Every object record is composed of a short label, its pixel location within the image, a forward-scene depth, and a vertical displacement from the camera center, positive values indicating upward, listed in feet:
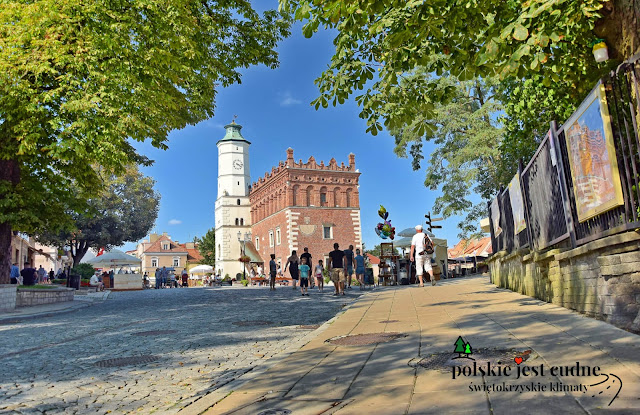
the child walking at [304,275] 53.83 +0.17
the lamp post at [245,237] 205.87 +18.63
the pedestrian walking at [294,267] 63.87 +1.38
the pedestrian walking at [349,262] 62.21 +1.63
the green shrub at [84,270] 110.88 +4.29
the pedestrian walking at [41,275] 108.54 +3.55
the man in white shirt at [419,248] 41.50 +2.02
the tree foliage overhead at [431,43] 14.47 +8.43
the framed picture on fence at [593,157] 13.52 +3.21
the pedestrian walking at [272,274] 68.80 +0.64
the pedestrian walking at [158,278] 122.11 +1.62
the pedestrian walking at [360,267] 64.21 +0.83
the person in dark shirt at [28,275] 59.98 +1.98
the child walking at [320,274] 60.46 +0.25
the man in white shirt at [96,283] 92.58 +0.92
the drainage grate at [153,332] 23.95 -2.42
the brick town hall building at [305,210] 168.04 +24.48
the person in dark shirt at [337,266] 47.62 +0.88
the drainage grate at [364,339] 14.98 -2.13
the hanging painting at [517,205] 26.40 +3.48
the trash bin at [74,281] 76.23 +1.28
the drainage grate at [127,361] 16.33 -2.60
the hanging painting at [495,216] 37.81 +4.18
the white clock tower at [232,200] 213.46 +36.84
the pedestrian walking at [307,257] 56.81 +2.31
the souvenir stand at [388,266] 70.13 +0.96
